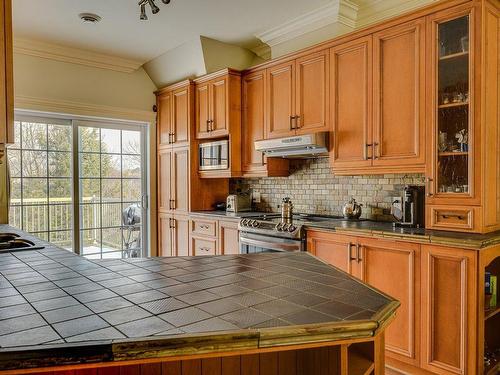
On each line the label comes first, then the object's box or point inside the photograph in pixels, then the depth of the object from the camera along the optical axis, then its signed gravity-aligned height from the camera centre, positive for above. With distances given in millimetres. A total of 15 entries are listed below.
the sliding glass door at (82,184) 4176 -18
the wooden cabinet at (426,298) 2176 -710
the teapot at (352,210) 3316 -251
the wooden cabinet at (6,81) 1909 +509
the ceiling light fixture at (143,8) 2352 +1085
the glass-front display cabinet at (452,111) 2408 +445
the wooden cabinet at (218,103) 4086 +860
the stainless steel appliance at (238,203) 4273 -238
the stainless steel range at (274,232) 3113 -436
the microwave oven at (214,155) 4160 +294
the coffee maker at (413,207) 2805 -196
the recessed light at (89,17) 3437 +1488
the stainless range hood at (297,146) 3213 +309
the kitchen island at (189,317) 842 -345
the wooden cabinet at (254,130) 3906 +534
